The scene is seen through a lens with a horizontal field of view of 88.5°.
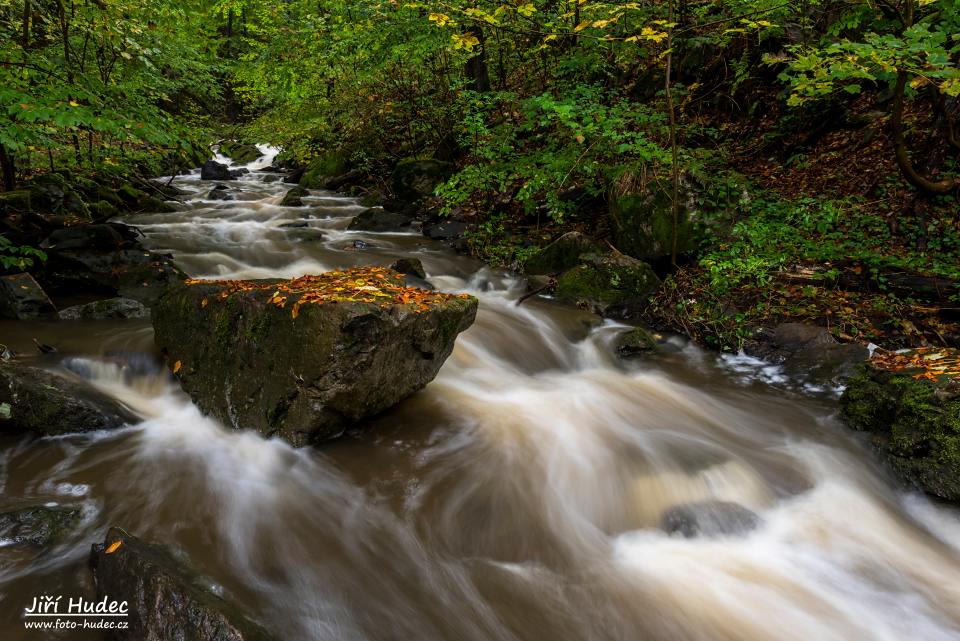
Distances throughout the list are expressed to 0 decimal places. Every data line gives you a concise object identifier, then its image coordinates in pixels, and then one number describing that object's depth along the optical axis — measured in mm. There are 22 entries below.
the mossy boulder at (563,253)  7762
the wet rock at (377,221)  10961
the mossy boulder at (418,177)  11625
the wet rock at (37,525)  2693
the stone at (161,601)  1993
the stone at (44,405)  3559
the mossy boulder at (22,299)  5406
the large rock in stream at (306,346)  3486
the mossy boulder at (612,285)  6883
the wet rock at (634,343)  6070
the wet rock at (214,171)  16469
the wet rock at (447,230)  10078
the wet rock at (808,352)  5105
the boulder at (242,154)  21222
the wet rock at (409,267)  7512
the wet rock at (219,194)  13367
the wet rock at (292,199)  12805
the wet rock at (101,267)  6211
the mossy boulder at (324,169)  15445
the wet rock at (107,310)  5598
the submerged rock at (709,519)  3373
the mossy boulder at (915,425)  3463
